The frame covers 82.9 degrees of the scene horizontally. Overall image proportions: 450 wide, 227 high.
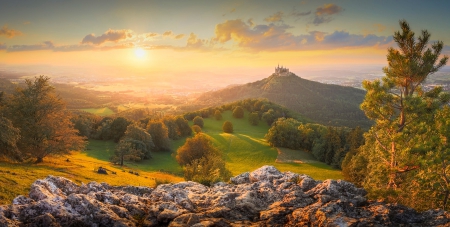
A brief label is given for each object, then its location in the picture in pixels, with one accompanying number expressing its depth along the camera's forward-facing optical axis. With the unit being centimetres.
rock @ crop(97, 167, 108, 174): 3770
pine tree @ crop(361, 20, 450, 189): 1939
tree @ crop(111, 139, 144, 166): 5750
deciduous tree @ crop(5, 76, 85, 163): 3503
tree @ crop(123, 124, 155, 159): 6885
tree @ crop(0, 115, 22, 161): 2938
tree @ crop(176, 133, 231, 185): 5872
